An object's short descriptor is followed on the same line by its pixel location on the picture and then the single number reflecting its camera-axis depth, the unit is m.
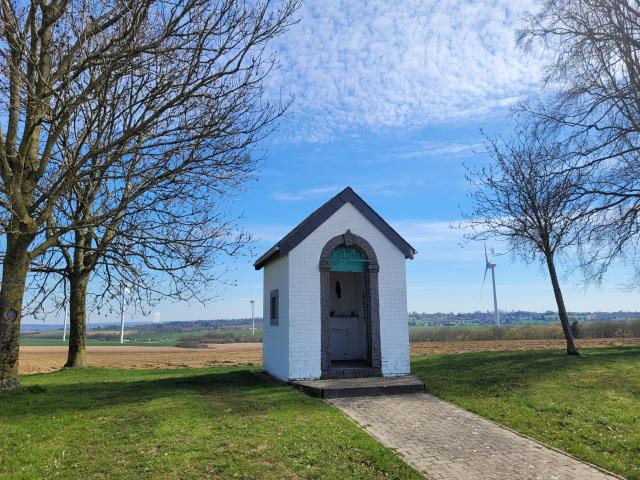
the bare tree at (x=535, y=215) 18.07
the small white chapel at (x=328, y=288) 13.05
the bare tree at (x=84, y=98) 10.20
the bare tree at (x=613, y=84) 12.77
